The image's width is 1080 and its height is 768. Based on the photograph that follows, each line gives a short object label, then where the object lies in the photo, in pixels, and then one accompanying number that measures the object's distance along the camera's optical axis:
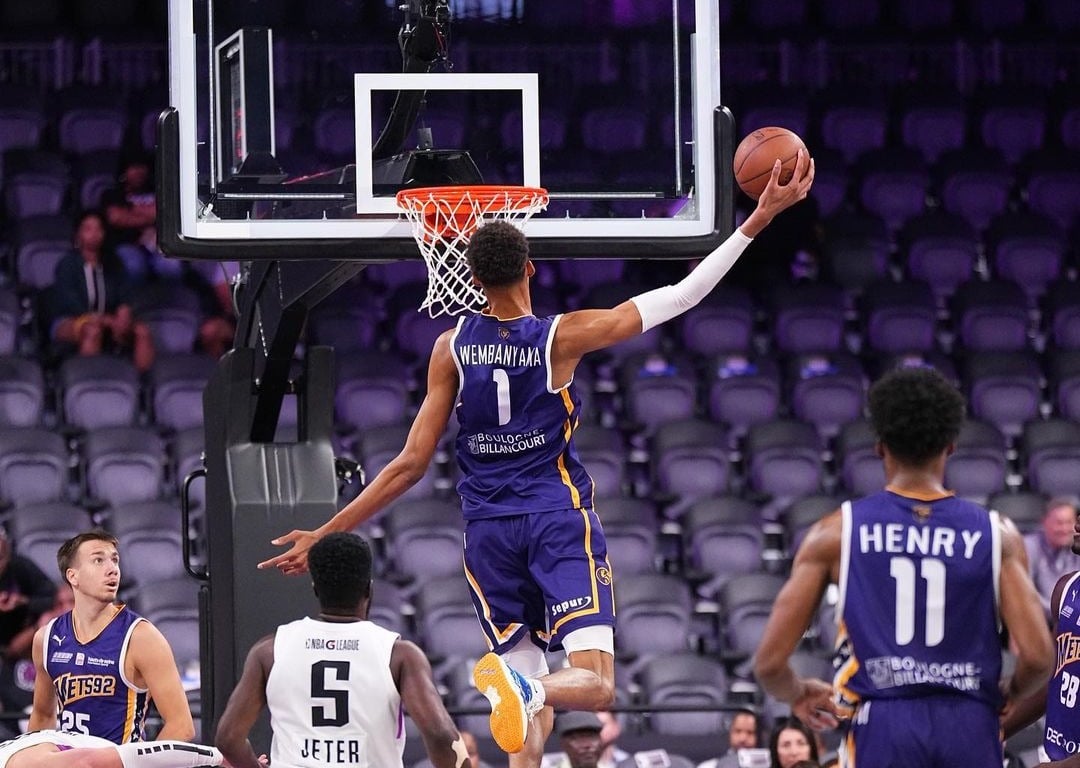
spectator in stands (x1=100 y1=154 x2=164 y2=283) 24.86
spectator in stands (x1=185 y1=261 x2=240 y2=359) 24.44
